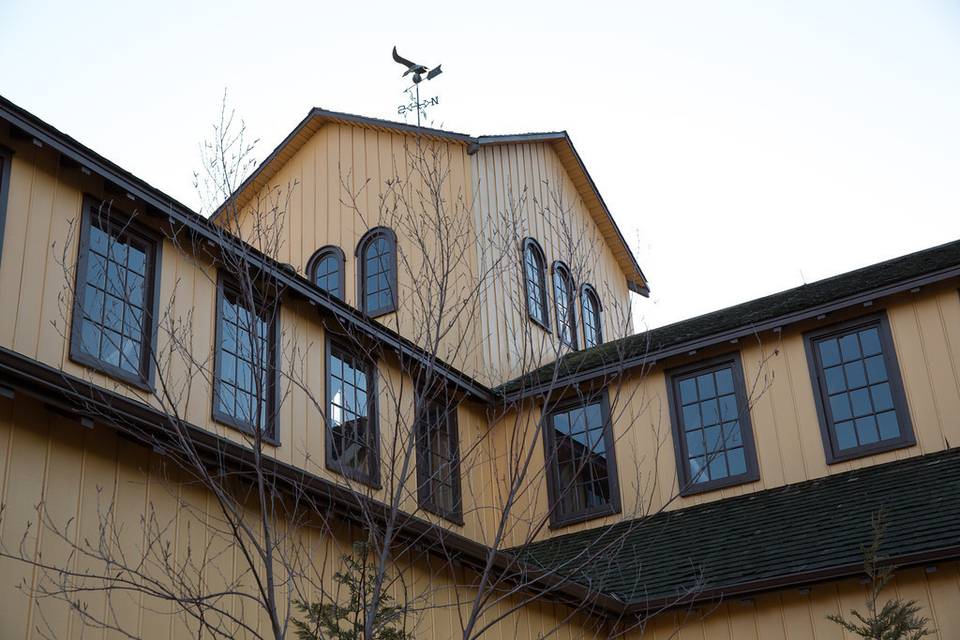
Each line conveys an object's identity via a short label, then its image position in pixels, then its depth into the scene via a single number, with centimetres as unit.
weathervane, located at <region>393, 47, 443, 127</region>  2000
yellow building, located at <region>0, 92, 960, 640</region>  803
